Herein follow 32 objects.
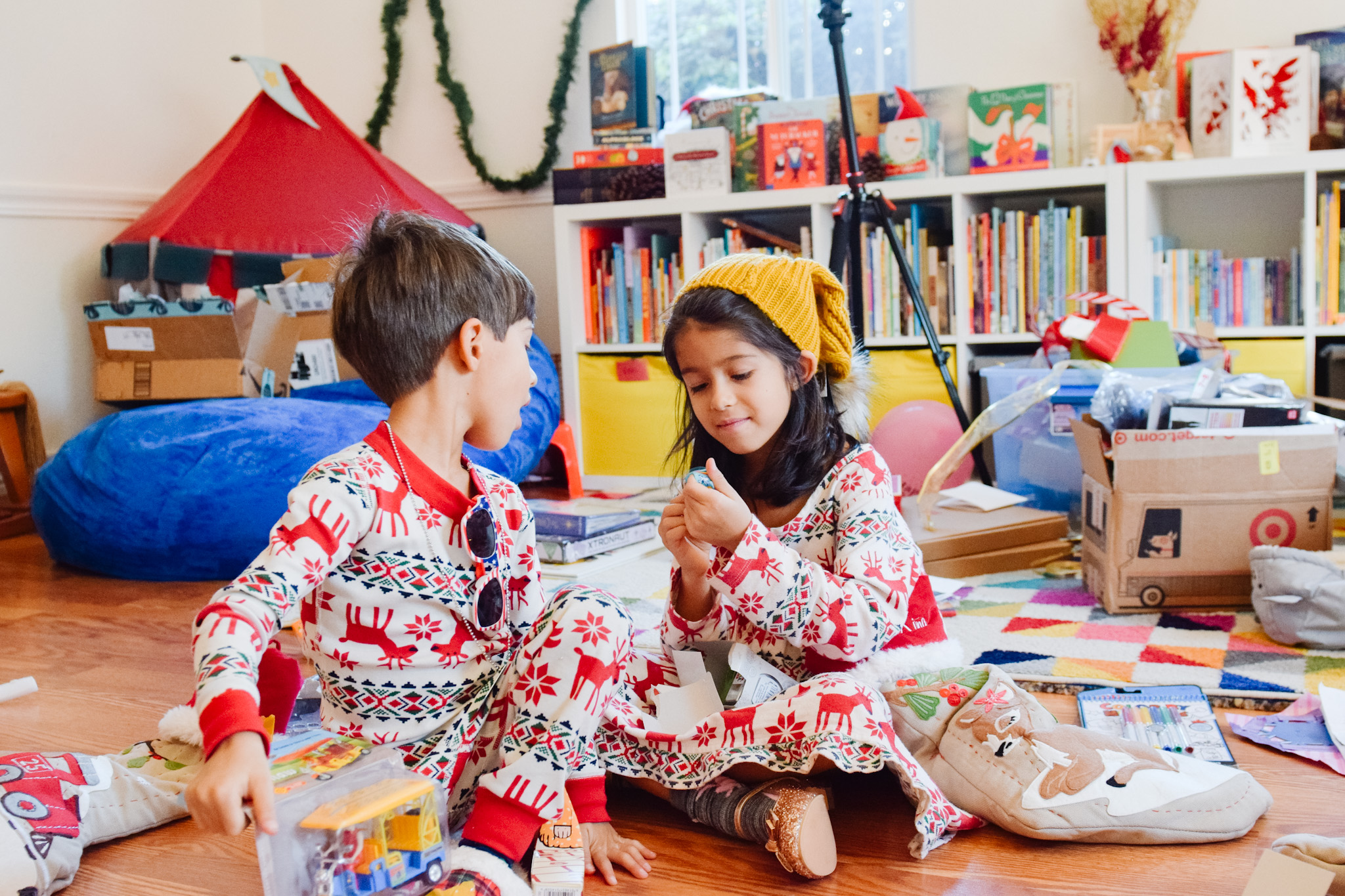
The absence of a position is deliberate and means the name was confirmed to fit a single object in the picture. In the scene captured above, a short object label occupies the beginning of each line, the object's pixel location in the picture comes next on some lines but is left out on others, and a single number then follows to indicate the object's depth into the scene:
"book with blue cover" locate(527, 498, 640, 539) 2.21
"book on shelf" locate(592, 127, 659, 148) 3.12
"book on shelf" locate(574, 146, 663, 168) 3.06
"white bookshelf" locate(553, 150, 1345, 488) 2.49
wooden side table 2.83
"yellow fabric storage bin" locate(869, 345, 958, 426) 2.74
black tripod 2.56
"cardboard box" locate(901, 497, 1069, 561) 2.00
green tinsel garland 3.43
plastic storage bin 2.26
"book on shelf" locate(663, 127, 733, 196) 2.91
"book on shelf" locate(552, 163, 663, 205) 3.04
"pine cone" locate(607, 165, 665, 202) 3.03
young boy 0.94
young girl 1.00
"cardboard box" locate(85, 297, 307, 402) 2.75
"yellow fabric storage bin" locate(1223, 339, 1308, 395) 2.49
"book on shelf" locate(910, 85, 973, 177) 2.74
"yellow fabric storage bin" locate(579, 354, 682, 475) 3.05
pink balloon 2.45
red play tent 2.96
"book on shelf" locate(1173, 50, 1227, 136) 2.62
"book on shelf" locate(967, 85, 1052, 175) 2.64
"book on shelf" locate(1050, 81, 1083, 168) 2.72
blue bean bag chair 2.13
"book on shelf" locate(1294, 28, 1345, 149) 2.49
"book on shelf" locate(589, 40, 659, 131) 3.11
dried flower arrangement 2.67
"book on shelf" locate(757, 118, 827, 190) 2.83
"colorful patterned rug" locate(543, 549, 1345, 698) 1.38
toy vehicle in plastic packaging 0.76
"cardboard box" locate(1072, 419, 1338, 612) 1.66
